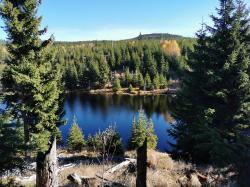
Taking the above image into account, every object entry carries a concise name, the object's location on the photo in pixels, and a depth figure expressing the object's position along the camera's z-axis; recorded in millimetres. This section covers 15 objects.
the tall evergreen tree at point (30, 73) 13166
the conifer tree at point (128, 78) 64012
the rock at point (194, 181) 6226
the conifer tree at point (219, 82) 10674
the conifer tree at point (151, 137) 19534
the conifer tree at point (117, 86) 62127
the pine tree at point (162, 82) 63222
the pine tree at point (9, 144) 5850
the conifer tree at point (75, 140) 19086
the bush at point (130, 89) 60407
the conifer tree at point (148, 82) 61424
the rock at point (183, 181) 6364
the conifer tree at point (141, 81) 61893
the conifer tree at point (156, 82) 61772
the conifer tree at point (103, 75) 66721
